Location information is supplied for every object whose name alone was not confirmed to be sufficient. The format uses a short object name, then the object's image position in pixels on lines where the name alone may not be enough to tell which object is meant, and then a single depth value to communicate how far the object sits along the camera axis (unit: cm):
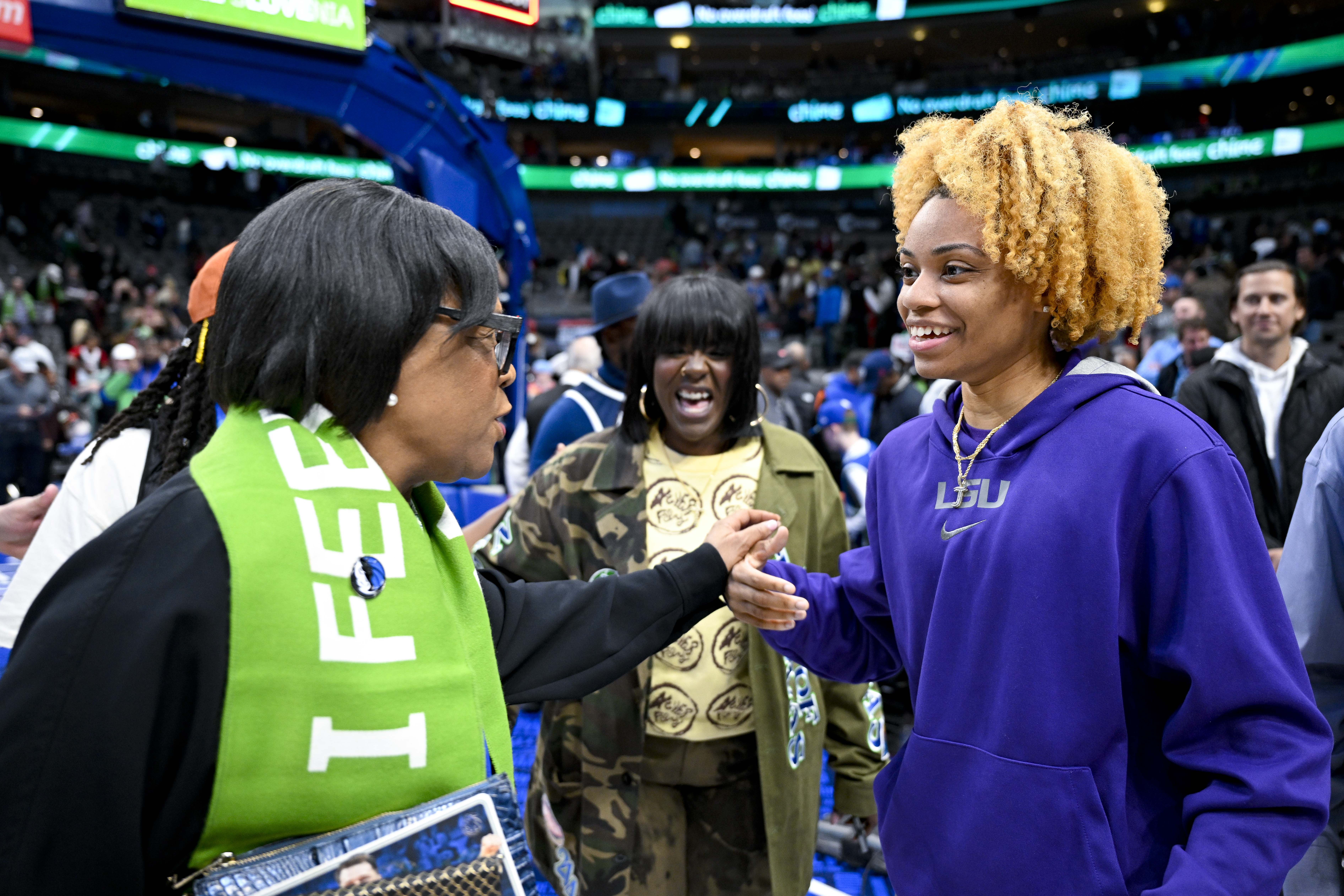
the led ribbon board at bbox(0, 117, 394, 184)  2577
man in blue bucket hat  391
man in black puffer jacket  399
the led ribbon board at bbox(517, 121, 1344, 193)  3203
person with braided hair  194
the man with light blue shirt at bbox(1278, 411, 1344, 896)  186
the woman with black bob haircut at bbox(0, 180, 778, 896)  106
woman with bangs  246
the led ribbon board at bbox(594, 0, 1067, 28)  3284
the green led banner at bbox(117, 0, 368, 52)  566
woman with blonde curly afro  142
